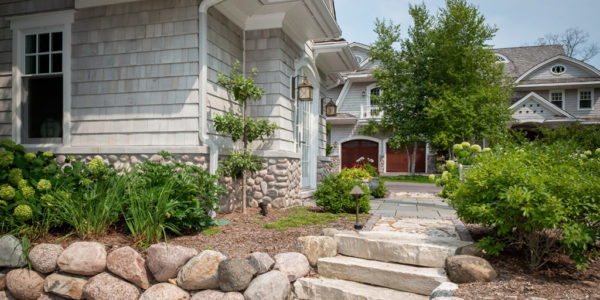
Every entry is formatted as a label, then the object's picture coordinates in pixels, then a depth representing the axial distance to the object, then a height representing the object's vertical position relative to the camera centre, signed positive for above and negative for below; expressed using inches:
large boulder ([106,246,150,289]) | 141.8 -40.2
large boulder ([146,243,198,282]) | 140.2 -37.5
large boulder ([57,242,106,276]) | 145.6 -38.6
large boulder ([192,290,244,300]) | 132.2 -47.5
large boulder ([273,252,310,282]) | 143.9 -40.4
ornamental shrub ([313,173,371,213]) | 228.7 -24.3
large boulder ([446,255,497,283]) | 116.3 -34.0
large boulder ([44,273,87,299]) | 148.3 -49.6
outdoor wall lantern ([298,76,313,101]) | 271.2 +44.3
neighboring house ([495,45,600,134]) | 730.8 +127.7
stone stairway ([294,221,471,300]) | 132.0 -40.1
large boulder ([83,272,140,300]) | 141.3 -48.5
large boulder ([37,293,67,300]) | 151.8 -54.8
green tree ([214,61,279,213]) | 222.8 +15.2
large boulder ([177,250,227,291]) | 136.6 -40.8
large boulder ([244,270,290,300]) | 131.8 -44.6
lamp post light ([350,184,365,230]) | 186.1 -17.6
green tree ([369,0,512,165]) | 629.9 +132.2
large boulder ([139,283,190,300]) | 135.8 -47.8
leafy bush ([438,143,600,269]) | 110.7 -12.2
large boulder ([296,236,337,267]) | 154.6 -36.1
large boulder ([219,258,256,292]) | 133.1 -40.3
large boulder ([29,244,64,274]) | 150.8 -39.3
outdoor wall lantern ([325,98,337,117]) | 367.8 +44.0
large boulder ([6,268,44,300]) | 151.9 -50.1
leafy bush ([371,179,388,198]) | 348.5 -31.2
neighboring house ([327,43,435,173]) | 826.2 +48.8
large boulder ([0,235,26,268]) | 154.6 -38.3
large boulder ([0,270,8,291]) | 158.7 -51.0
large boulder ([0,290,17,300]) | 156.8 -56.4
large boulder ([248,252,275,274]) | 138.5 -37.6
